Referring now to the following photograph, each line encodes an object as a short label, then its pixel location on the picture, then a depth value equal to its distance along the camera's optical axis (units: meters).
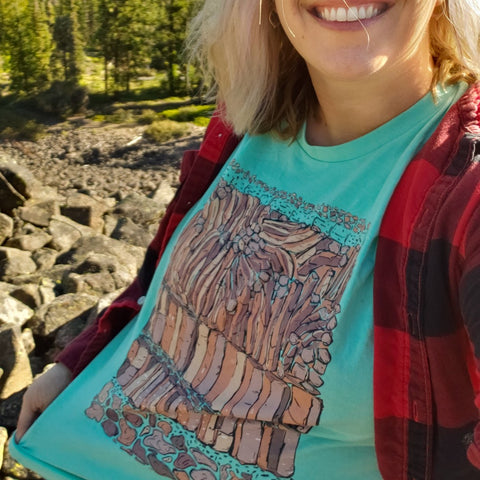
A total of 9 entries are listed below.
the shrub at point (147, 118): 19.88
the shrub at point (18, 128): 17.07
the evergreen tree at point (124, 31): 21.38
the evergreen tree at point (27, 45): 19.88
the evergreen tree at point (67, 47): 20.97
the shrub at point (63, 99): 20.02
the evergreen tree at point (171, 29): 21.92
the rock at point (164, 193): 10.67
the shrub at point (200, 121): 20.31
